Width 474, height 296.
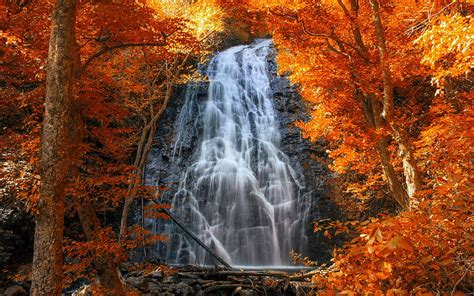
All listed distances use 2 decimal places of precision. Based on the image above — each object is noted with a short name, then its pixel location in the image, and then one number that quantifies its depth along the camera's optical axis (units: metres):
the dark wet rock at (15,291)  9.48
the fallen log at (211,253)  10.02
